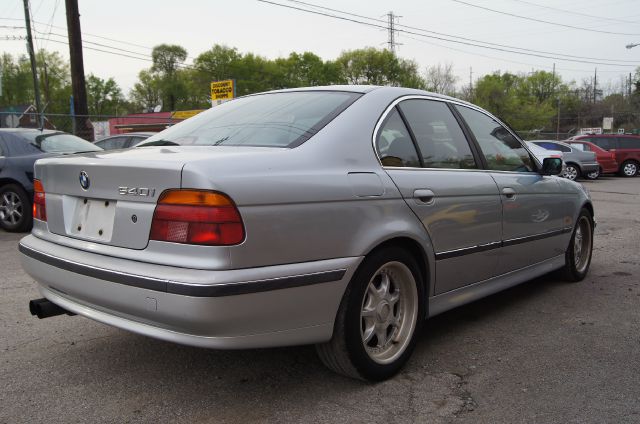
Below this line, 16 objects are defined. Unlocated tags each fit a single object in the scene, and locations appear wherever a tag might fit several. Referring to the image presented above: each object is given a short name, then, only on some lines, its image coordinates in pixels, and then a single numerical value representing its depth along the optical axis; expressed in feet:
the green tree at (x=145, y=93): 280.31
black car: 24.53
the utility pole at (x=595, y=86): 336.90
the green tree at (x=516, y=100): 287.28
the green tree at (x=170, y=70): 269.64
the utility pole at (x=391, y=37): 210.79
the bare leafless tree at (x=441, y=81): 257.14
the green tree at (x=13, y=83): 225.56
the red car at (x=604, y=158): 69.97
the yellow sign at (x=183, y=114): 154.39
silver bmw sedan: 7.55
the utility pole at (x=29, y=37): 92.32
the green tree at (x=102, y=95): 267.59
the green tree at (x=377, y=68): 261.65
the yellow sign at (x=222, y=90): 63.31
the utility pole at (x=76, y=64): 44.55
